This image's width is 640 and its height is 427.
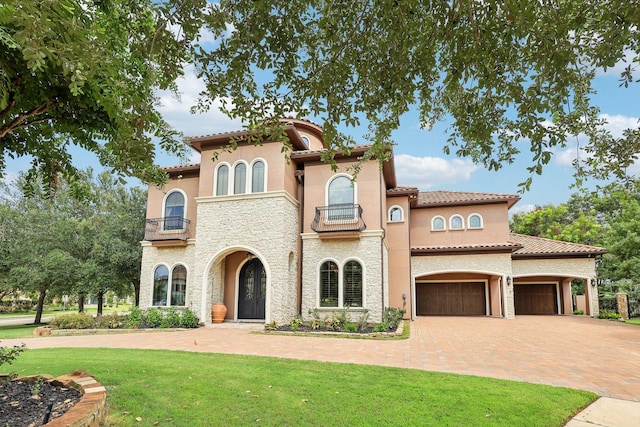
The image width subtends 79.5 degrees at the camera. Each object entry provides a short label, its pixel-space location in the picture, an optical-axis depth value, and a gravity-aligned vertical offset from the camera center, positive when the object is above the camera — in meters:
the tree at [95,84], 2.68 +1.61
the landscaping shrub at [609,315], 20.20 -2.15
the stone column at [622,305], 20.53 -1.63
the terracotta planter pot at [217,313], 15.75 -1.63
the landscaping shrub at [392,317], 14.04 -1.65
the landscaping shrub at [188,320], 14.84 -1.81
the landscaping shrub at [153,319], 15.20 -1.82
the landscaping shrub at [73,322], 15.08 -1.93
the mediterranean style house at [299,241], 15.06 +1.39
